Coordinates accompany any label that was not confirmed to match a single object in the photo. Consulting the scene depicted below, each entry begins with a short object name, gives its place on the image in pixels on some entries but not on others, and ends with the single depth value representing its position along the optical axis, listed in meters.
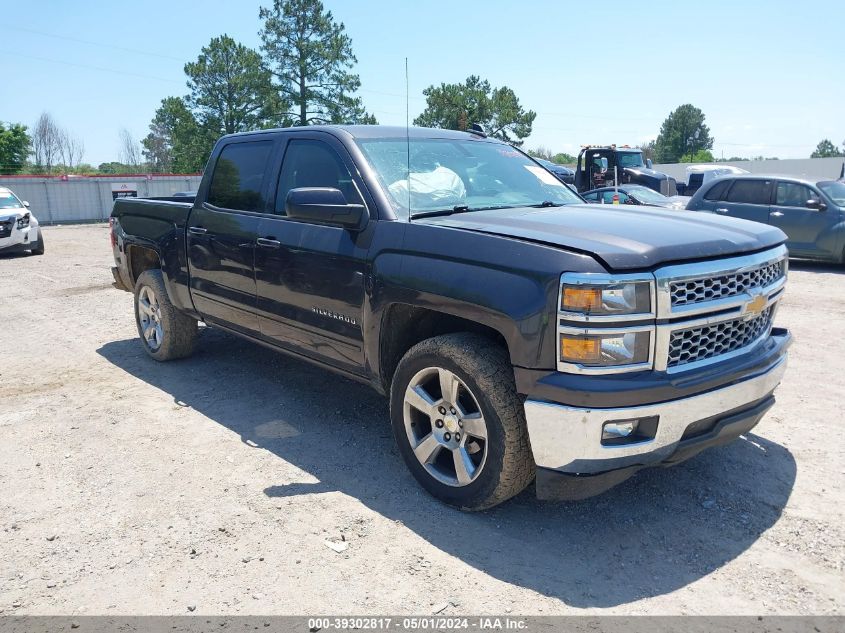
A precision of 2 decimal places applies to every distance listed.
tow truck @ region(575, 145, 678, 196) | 22.77
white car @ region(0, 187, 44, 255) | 15.37
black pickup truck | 2.90
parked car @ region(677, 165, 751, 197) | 28.27
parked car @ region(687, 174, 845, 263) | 11.25
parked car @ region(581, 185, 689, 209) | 15.03
